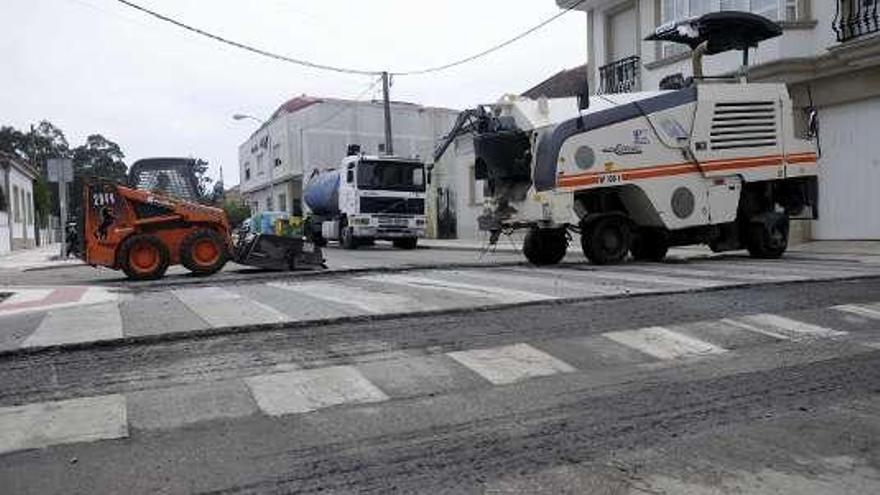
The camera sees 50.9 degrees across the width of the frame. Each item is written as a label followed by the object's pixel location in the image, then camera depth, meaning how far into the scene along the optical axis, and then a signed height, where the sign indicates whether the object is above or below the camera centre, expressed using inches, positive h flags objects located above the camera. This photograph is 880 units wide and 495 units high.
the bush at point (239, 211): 2536.9 +45.4
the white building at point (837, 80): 724.7 +104.1
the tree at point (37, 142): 3668.8 +373.6
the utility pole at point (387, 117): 1397.6 +160.1
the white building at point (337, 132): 2164.1 +218.0
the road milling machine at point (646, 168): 576.7 +30.0
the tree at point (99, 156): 3996.6 +341.1
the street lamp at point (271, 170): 2394.2 +144.1
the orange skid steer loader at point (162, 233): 581.3 -2.5
